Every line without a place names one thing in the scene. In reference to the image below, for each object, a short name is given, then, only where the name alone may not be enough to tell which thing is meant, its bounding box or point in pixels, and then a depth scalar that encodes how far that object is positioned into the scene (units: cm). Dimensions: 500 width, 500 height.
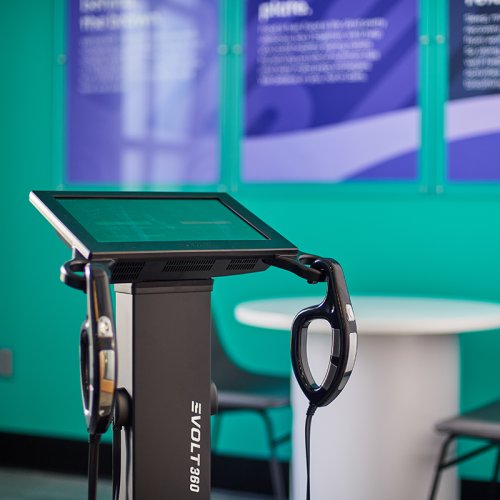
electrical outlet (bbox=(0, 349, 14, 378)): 484
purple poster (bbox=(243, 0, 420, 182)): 407
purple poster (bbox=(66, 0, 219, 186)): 441
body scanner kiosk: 178
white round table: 324
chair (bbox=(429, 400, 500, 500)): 315
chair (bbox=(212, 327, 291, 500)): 362
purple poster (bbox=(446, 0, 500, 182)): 394
